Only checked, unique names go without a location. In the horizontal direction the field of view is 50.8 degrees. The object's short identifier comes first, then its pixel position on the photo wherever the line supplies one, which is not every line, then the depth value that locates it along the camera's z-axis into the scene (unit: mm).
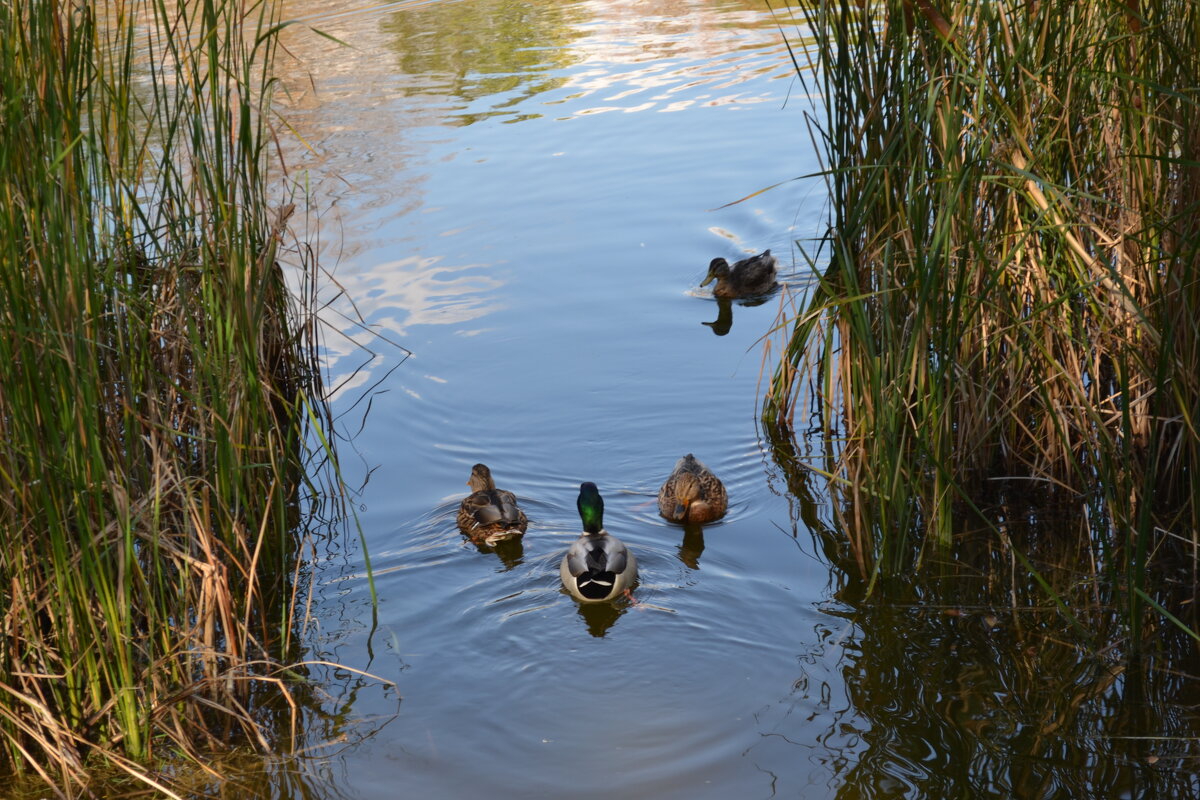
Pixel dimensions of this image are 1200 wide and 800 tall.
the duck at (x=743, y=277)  9398
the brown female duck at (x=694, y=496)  6137
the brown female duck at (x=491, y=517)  6035
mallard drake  5465
